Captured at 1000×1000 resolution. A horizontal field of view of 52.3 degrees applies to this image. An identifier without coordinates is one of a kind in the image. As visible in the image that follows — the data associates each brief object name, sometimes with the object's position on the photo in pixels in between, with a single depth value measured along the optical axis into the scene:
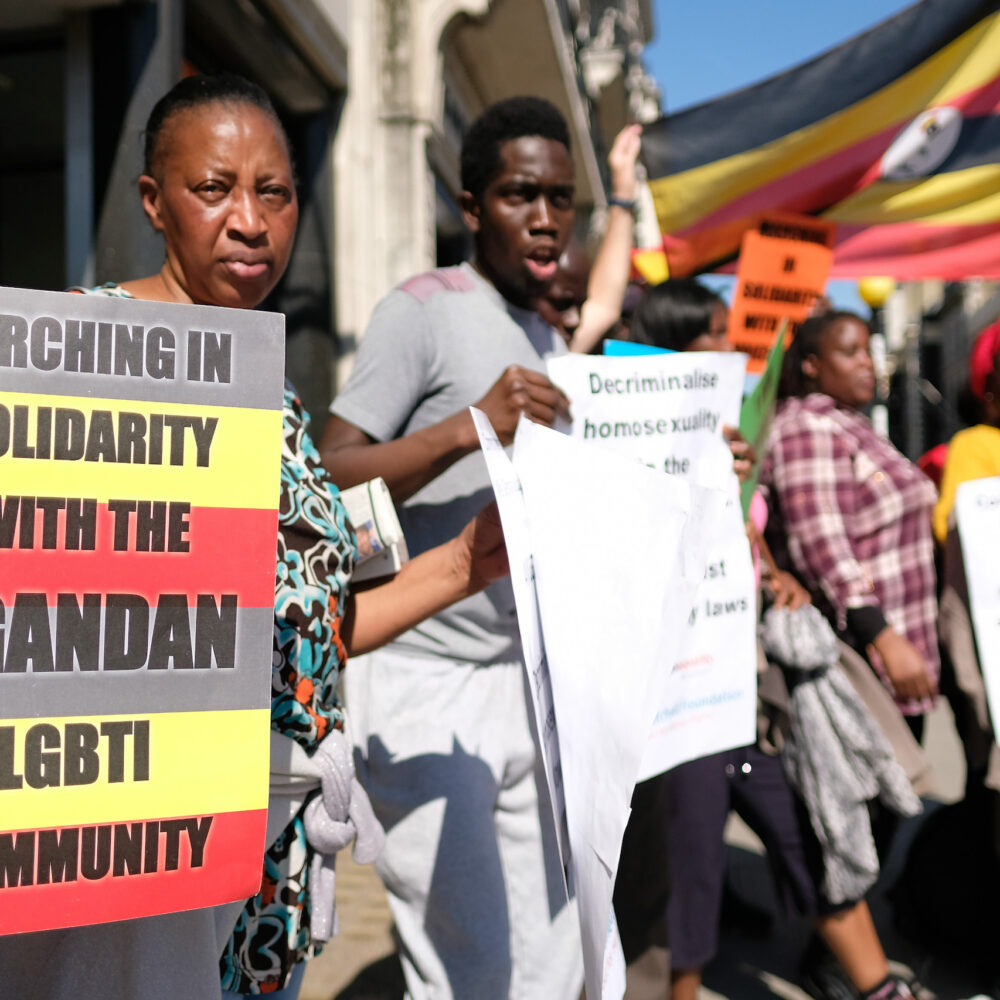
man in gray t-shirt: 1.82
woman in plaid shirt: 2.82
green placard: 2.26
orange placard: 3.33
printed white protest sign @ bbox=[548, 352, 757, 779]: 1.90
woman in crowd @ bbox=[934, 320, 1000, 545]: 3.12
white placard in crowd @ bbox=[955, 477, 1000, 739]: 2.55
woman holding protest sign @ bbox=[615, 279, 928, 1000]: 2.54
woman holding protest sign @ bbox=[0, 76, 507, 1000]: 1.37
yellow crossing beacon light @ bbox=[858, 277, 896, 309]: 8.32
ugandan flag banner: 3.39
